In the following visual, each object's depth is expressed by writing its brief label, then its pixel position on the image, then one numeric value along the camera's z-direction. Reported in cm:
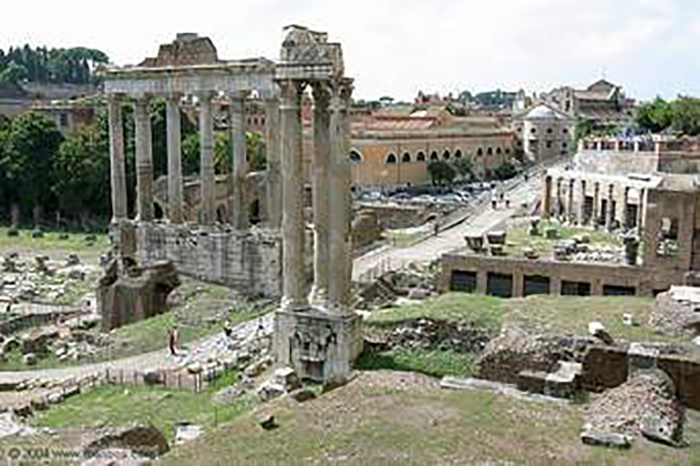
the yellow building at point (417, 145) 8025
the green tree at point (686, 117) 8362
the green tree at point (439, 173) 8519
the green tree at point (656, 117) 8831
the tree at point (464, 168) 9019
